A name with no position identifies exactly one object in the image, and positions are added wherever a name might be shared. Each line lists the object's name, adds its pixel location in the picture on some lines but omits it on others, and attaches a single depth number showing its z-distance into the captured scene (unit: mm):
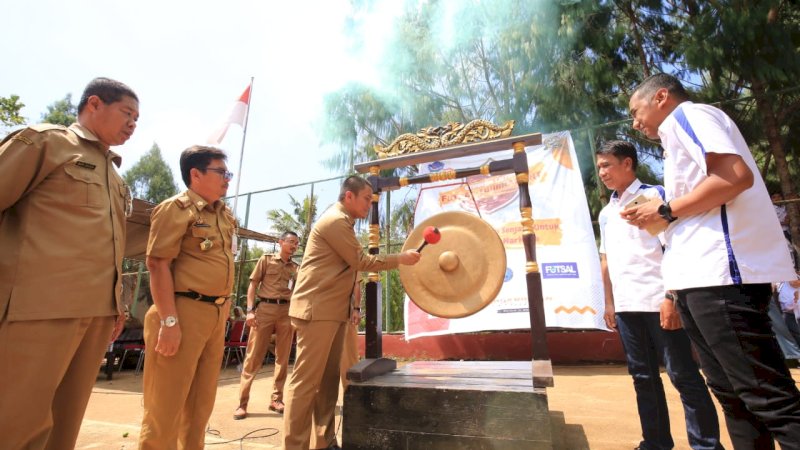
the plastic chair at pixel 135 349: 7273
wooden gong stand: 2914
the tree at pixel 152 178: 28578
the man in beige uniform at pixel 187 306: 1964
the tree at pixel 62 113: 22656
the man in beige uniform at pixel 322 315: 2652
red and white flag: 7964
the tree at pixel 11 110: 10180
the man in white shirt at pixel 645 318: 2291
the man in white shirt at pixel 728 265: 1417
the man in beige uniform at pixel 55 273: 1430
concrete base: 2160
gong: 3303
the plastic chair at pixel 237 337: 7680
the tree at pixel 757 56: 6117
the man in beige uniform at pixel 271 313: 4246
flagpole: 8180
